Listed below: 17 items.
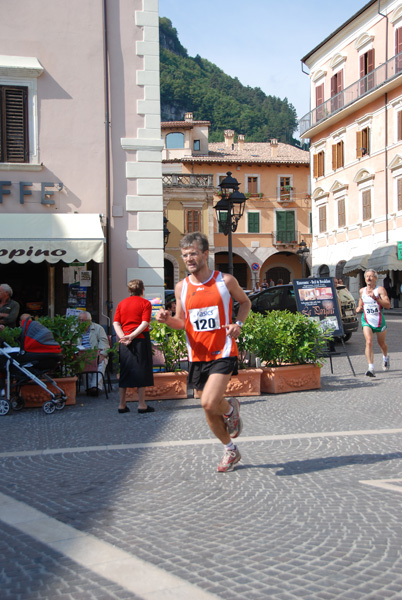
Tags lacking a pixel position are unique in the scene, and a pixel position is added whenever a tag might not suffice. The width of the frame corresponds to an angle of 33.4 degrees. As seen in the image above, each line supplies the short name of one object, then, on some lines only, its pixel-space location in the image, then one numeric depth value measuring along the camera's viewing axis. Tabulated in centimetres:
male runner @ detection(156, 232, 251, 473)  541
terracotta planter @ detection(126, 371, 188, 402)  970
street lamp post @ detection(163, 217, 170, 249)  2198
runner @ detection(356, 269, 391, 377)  1152
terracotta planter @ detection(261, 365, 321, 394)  1002
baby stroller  869
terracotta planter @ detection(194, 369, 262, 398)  977
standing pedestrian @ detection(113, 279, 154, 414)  872
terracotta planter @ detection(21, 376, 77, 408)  926
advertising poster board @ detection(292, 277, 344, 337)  1251
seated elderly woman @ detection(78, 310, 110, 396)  1047
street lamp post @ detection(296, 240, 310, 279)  4384
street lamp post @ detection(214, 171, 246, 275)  1466
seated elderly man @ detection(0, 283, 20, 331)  1032
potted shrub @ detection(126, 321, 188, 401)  972
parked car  1784
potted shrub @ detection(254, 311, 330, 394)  1003
